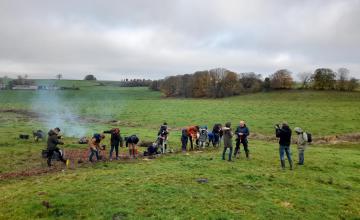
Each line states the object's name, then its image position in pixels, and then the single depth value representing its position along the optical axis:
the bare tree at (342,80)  98.75
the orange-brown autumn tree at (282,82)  111.69
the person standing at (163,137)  27.42
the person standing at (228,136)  23.61
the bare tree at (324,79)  101.31
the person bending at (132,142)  25.11
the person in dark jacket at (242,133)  24.06
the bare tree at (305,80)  108.53
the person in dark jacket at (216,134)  31.30
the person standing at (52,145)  21.88
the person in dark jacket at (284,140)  21.31
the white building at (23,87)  130.12
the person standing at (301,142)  22.44
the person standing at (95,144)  23.44
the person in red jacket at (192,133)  29.52
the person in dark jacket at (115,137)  24.34
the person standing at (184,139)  29.08
